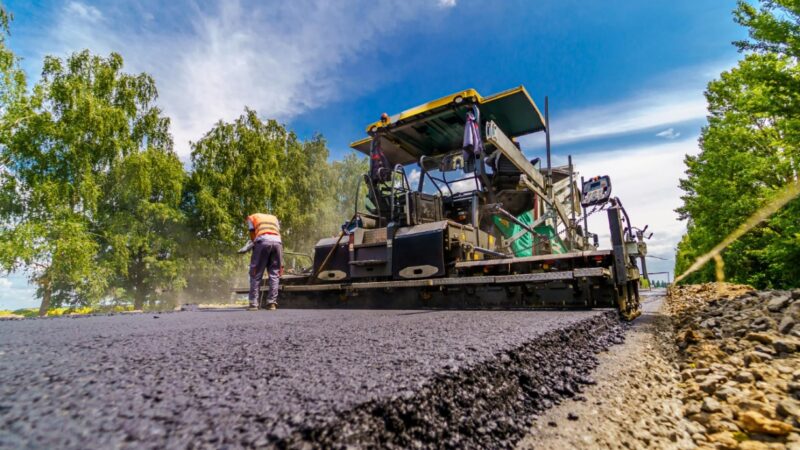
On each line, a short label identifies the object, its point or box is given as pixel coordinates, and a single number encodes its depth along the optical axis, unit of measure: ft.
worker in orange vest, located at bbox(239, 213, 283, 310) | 17.56
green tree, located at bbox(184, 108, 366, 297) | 55.67
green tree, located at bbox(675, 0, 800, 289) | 29.14
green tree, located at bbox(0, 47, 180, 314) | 41.83
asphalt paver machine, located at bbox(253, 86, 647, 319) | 13.11
